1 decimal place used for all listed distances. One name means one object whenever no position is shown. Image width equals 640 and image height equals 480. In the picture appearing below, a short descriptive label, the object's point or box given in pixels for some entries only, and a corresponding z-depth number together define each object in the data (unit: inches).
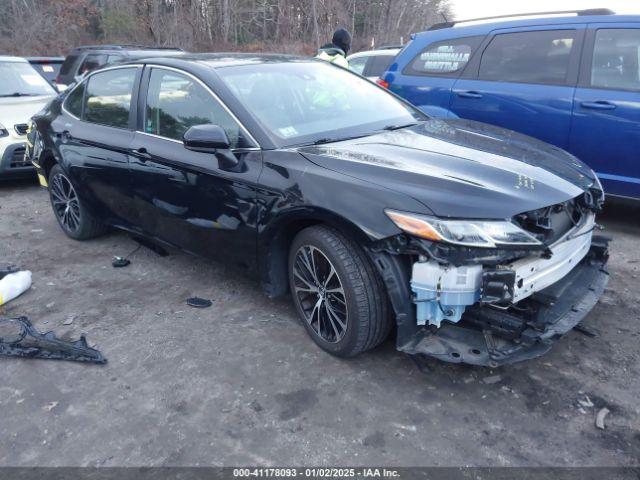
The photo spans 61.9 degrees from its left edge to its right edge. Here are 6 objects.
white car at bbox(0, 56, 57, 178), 266.2
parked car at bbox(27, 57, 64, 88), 410.8
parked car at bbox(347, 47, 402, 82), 403.2
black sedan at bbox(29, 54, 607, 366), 97.6
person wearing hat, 245.6
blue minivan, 175.9
